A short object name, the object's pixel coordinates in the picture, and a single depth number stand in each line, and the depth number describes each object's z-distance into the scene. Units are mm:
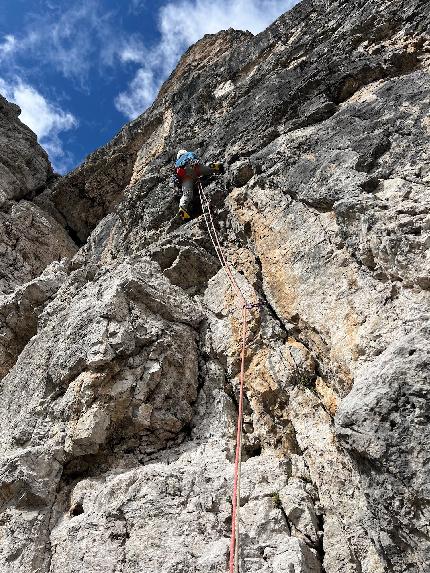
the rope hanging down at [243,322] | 4188
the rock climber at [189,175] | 9492
